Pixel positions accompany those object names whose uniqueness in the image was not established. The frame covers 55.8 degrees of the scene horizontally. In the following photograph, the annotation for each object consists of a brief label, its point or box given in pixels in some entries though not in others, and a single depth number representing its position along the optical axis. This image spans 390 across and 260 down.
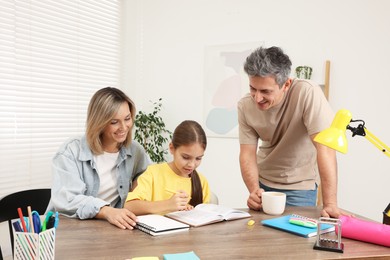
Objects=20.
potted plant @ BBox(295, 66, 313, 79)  3.28
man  1.68
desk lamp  1.18
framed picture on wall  3.67
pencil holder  0.95
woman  1.61
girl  1.69
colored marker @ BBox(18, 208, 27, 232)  0.97
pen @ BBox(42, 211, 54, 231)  0.99
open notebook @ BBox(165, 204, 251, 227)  1.38
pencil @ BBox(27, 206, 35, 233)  0.97
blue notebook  1.27
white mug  1.53
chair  1.69
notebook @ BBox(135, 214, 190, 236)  1.25
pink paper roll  1.18
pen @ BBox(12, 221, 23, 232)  0.98
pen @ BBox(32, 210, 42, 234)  0.99
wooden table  1.07
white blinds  2.93
